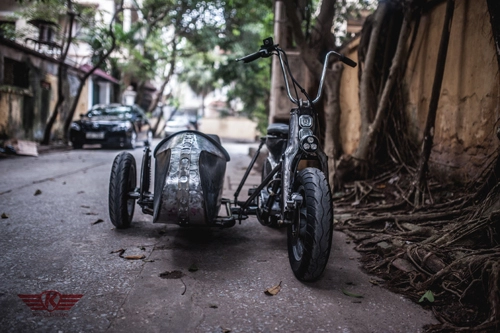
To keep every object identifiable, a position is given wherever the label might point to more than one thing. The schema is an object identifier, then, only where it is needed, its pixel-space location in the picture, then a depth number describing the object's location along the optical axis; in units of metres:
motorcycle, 2.64
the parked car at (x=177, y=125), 25.25
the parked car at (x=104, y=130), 13.95
